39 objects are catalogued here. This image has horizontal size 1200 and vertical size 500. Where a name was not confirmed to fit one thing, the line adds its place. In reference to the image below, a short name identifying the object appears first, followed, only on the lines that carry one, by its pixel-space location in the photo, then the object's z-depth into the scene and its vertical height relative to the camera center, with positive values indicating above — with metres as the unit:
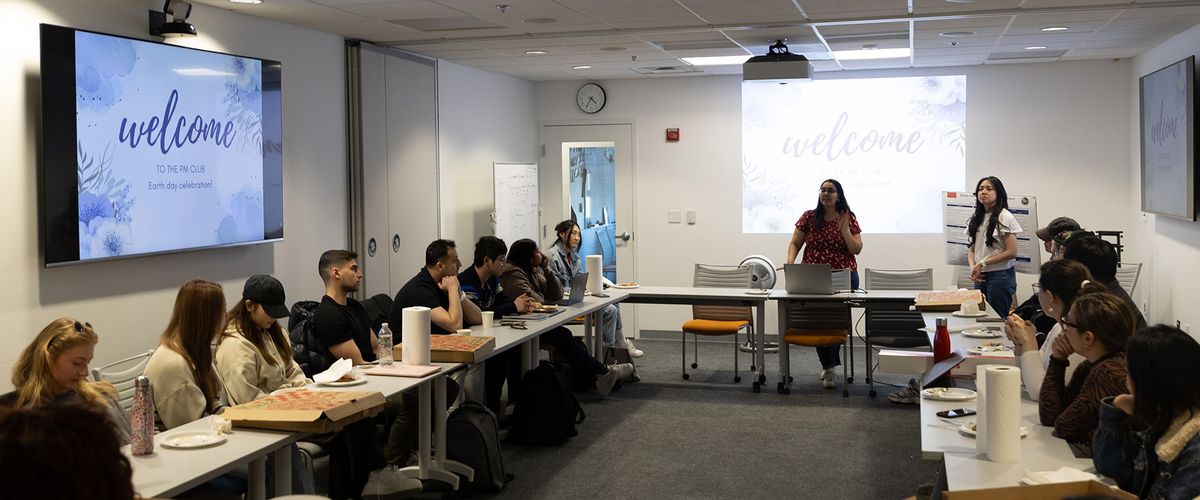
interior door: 10.63 +0.34
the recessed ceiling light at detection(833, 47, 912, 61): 8.41 +1.30
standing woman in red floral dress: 7.92 -0.11
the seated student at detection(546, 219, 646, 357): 7.88 -0.23
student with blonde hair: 3.33 -0.43
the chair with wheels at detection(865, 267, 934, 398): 7.64 -0.80
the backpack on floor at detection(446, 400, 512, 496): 5.17 -1.09
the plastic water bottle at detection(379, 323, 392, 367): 4.76 -0.55
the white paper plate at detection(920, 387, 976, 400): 4.01 -0.67
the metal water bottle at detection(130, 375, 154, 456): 3.27 -0.59
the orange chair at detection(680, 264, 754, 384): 7.99 -0.72
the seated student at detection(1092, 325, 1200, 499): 2.68 -0.52
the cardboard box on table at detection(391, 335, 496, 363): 4.91 -0.58
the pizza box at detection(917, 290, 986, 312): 6.57 -0.52
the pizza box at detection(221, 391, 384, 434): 3.57 -0.63
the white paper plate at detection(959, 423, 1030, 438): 3.50 -0.71
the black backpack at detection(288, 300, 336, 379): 5.07 -0.59
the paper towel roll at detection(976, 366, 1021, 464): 3.11 -0.59
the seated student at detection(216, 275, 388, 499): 4.27 -0.51
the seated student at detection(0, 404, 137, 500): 1.63 -0.35
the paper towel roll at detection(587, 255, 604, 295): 7.75 -0.40
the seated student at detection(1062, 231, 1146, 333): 5.14 -0.21
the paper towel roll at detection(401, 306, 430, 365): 4.74 -0.48
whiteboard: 9.34 +0.20
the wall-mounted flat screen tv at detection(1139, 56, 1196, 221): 7.10 +0.50
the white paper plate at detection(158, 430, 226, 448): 3.38 -0.67
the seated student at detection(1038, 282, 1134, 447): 3.33 -0.44
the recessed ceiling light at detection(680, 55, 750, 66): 8.74 +1.33
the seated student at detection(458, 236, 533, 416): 6.55 -0.48
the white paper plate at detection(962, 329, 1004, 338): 5.56 -0.62
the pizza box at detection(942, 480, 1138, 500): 2.52 -0.66
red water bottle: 4.61 -0.55
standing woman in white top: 7.41 -0.24
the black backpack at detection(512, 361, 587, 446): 6.08 -1.07
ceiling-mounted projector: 7.41 +1.04
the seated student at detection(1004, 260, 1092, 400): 3.96 -0.41
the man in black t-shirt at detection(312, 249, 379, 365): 5.04 -0.40
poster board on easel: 8.39 -0.04
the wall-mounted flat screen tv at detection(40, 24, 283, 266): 4.86 +0.41
